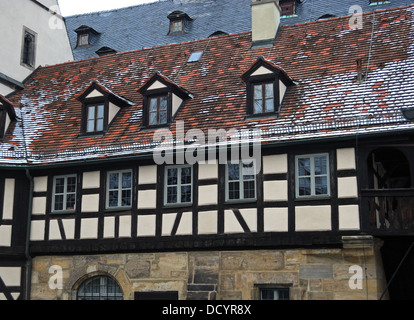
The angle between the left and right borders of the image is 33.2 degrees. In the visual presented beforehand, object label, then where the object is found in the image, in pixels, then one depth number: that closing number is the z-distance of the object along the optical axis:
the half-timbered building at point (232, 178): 15.69
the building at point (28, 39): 22.50
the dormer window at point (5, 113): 20.03
